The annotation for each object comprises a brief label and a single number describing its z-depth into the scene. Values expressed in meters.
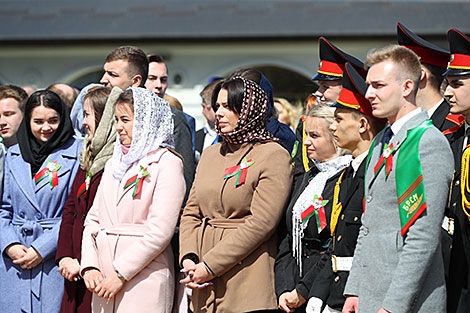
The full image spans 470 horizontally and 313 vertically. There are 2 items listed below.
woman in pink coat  8.84
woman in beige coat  8.42
